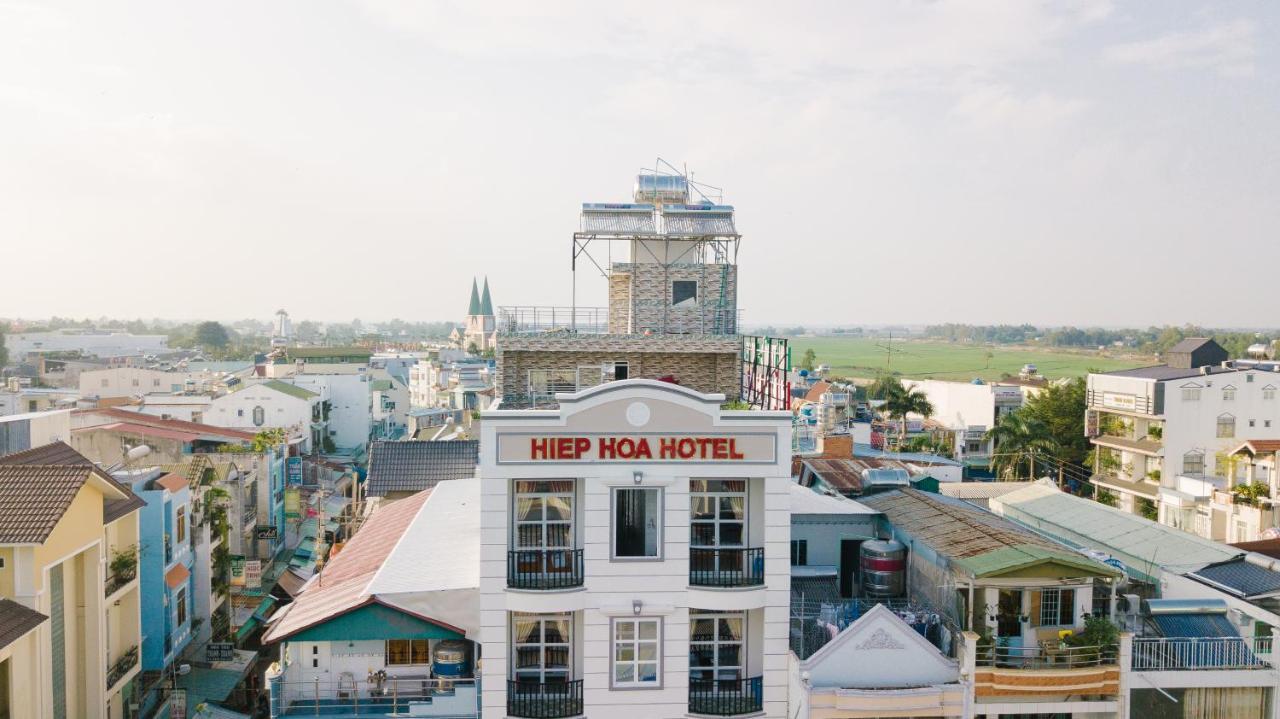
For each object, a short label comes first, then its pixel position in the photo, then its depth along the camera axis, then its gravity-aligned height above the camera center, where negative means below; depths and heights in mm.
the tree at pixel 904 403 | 69875 -5307
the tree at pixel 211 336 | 182000 -1767
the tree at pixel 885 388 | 71125 -4843
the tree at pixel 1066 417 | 56812 -5210
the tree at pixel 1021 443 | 53406 -6358
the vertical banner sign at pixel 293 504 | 41469 -8290
